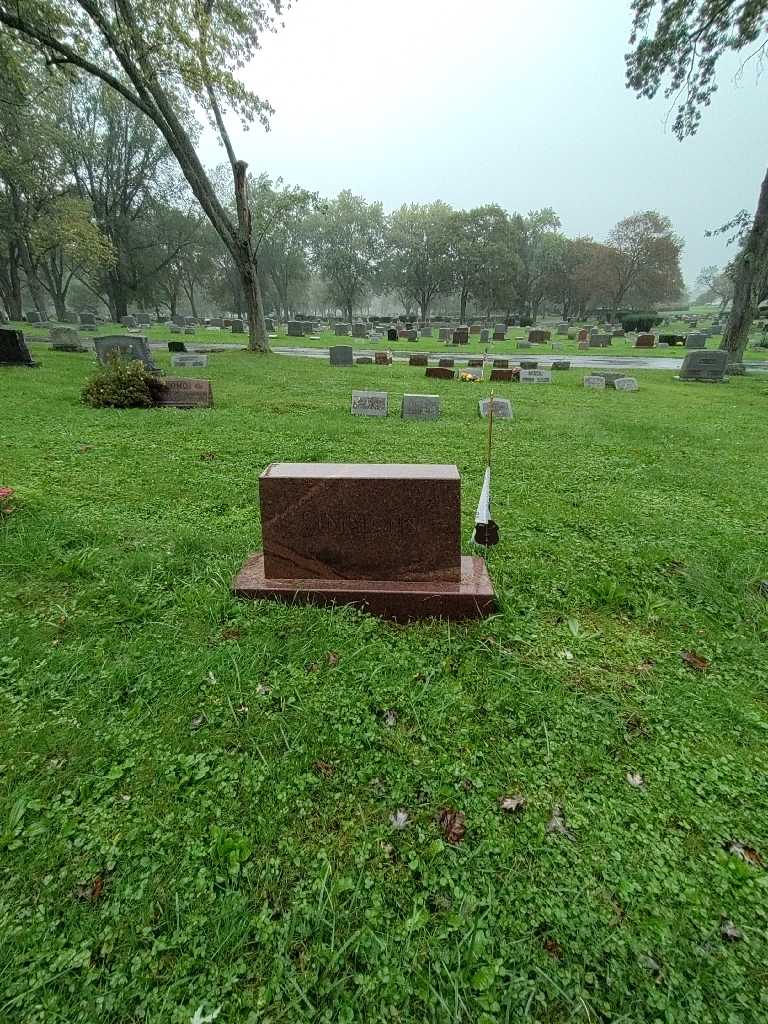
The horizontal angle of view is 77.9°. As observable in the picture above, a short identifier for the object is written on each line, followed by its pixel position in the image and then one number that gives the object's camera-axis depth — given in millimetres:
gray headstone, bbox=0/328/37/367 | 12242
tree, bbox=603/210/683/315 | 53031
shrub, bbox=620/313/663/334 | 42438
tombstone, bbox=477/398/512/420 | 8555
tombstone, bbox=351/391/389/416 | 8320
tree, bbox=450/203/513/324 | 49969
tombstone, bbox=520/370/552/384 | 13391
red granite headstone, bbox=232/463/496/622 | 2748
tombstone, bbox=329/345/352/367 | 16500
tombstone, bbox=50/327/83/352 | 17125
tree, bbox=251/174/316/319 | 48744
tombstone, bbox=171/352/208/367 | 14273
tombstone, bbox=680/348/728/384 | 14727
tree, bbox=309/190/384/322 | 54969
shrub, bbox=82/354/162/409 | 8227
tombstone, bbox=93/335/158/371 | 11500
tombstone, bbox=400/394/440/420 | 8219
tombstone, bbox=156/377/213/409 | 8594
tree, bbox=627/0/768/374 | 13969
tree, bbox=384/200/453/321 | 51781
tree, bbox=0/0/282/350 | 11812
